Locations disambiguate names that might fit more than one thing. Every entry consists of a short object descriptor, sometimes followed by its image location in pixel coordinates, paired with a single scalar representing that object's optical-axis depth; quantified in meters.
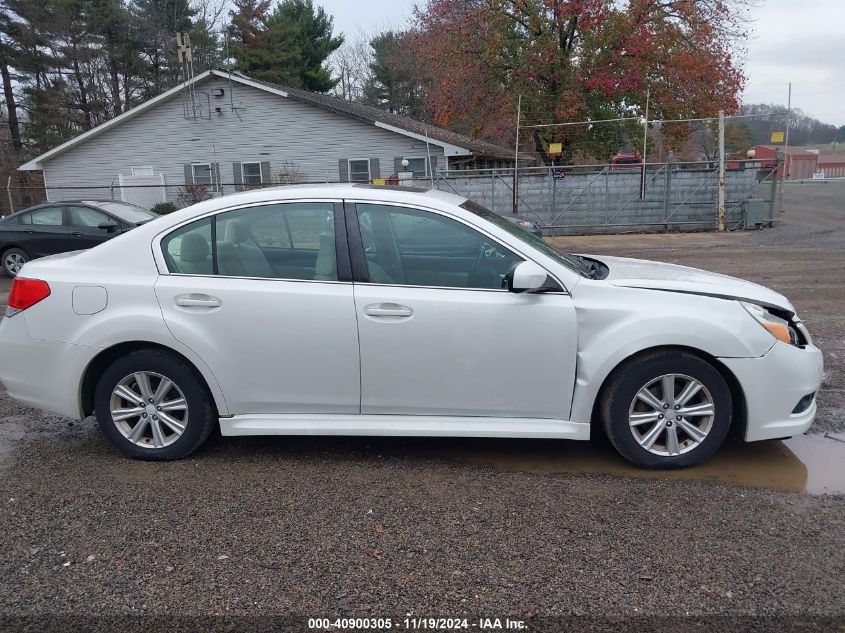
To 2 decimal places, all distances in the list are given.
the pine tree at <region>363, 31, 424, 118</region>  49.75
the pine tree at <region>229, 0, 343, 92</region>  41.16
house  24.70
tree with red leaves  23.84
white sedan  3.91
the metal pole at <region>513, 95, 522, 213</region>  20.22
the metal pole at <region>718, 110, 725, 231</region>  19.69
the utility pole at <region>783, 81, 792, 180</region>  19.09
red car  25.96
